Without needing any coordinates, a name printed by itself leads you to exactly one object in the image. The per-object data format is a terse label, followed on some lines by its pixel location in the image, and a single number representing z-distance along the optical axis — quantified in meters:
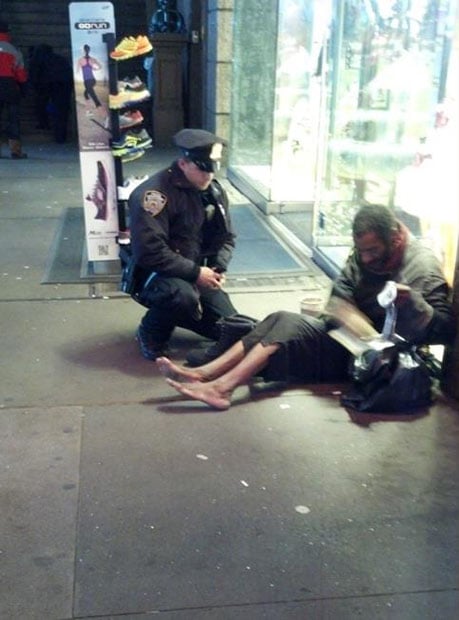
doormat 6.07
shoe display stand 5.46
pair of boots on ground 4.25
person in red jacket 11.02
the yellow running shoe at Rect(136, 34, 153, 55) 5.42
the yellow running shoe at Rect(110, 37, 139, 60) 5.38
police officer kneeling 4.41
